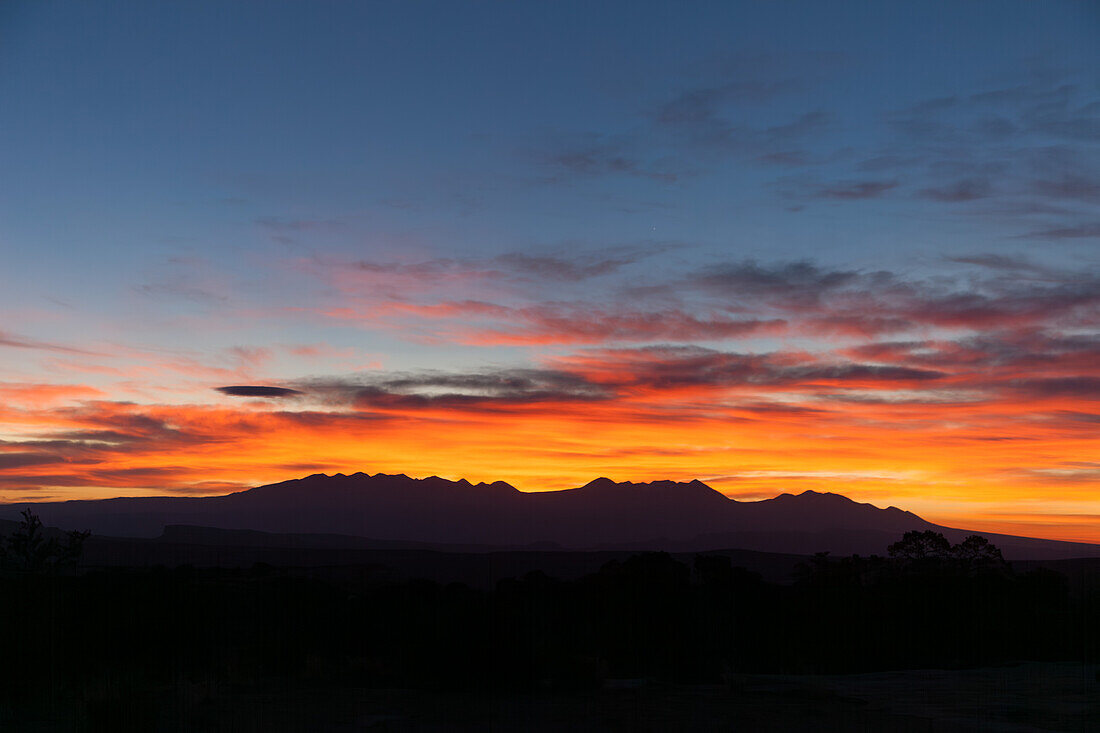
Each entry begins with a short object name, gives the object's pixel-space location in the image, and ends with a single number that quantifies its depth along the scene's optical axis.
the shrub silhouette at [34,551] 36.53
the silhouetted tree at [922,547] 40.53
